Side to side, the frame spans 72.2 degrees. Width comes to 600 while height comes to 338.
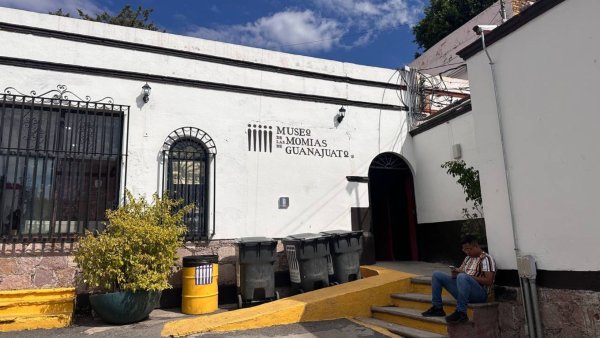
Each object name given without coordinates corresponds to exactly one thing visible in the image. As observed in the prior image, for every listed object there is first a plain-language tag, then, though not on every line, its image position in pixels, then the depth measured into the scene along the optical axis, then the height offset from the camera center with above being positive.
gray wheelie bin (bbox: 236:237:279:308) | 7.41 -0.68
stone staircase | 5.03 -1.21
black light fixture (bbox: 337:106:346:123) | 10.12 +2.87
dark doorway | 10.63 +0.61
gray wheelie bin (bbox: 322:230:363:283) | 8.09 -0.46
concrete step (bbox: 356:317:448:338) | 5.40 -1.38
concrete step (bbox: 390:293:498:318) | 5.19 -1.07
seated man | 4.96 -0.68
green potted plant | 6.39 -0.41
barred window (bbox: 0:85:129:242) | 7.25 +1.42
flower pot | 6.36 -1.04
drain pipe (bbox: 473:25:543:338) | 4.80 -0.76
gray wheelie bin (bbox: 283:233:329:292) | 7.73 -0.55
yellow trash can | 7.23 -0.88
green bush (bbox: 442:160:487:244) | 7.05 +0.65
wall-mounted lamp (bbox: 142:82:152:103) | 8.28 +2.93
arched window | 8.39 +1.30
